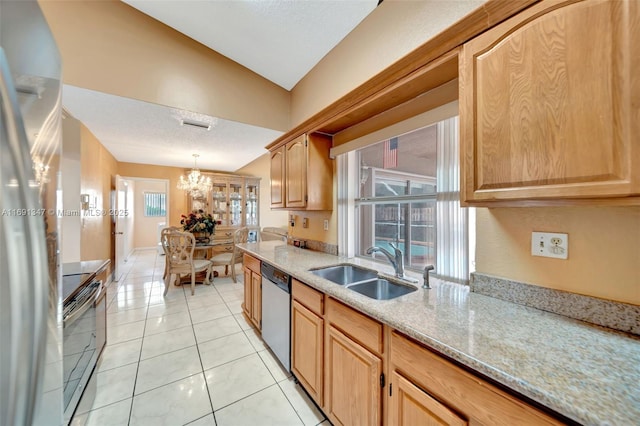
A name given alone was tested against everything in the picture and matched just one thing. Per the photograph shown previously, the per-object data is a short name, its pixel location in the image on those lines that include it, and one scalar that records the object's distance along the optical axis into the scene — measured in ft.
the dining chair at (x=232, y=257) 13.48
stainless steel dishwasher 5.81
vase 13.36
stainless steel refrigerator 1.38
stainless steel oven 3.97
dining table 12.99
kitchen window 4.65
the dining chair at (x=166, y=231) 11.81
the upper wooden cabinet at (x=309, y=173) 7.30
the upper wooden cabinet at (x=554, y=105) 2.24
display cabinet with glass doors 18.54
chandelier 15.02
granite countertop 1.80
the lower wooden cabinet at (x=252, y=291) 7.42
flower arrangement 13.14
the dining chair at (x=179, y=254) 11.56
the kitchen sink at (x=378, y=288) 5.02
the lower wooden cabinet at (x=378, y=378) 2.30
